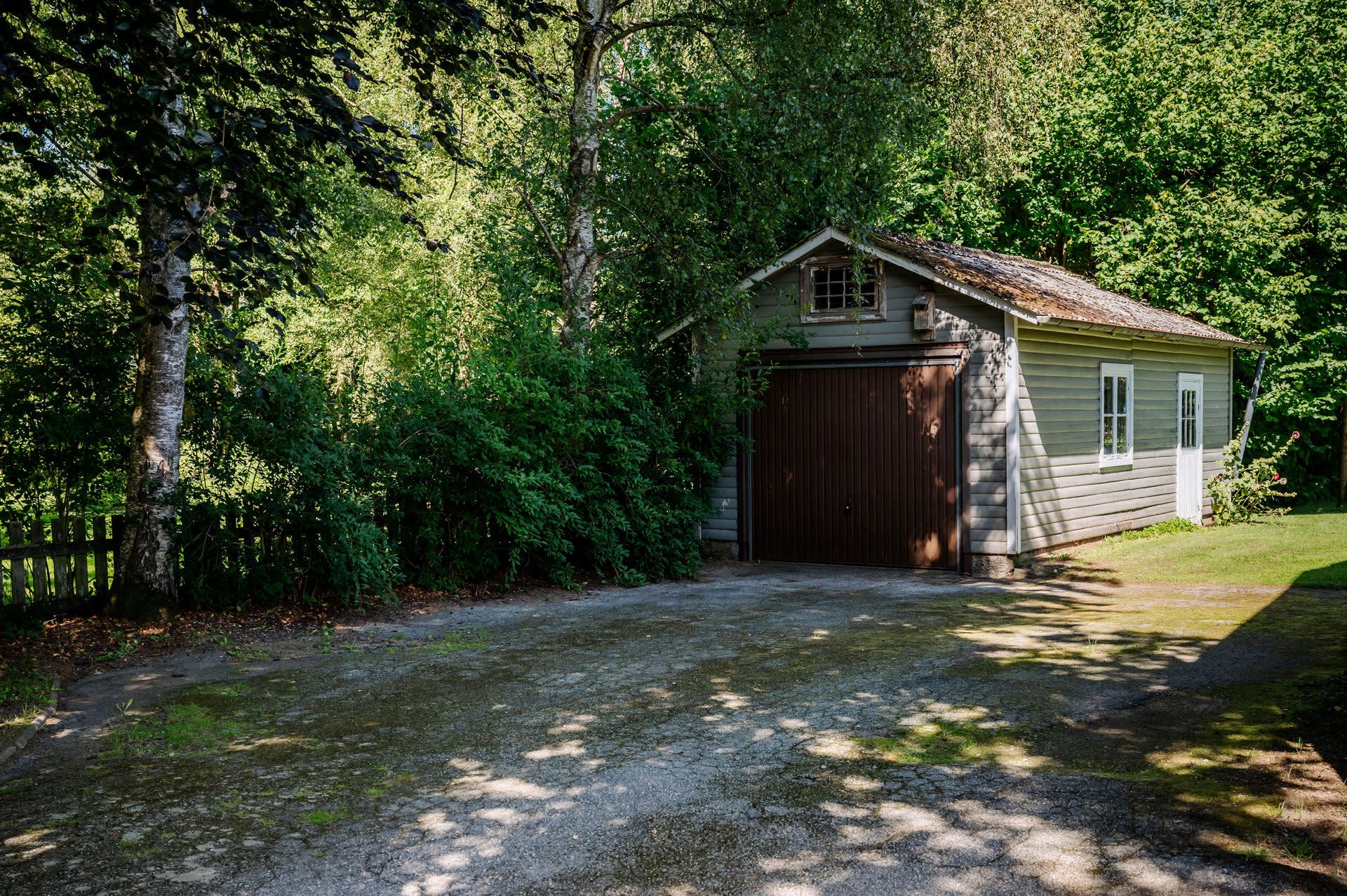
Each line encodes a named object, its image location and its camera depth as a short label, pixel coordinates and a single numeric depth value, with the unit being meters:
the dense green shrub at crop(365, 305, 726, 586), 10.39
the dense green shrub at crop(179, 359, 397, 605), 9.02
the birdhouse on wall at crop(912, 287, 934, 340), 12.52
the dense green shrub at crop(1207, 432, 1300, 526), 17.75
